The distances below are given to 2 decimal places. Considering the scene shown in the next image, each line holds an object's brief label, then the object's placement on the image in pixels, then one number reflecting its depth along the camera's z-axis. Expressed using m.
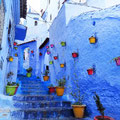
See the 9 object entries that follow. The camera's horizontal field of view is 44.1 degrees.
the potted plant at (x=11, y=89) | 5.70
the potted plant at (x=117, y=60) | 4.13
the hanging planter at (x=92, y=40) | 5.09
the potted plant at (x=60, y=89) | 6.03
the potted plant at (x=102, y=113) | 3.50
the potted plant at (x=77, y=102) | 4.86
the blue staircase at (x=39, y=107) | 4.57
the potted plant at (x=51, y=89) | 6.72
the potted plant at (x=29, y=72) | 12.32
